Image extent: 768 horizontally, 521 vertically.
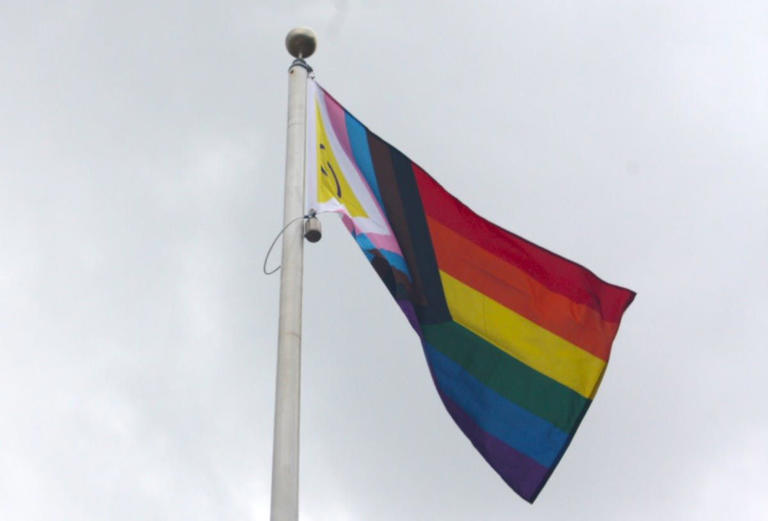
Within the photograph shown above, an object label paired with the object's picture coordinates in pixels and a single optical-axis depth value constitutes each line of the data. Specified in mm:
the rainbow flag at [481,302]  13055
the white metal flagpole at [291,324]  9445
